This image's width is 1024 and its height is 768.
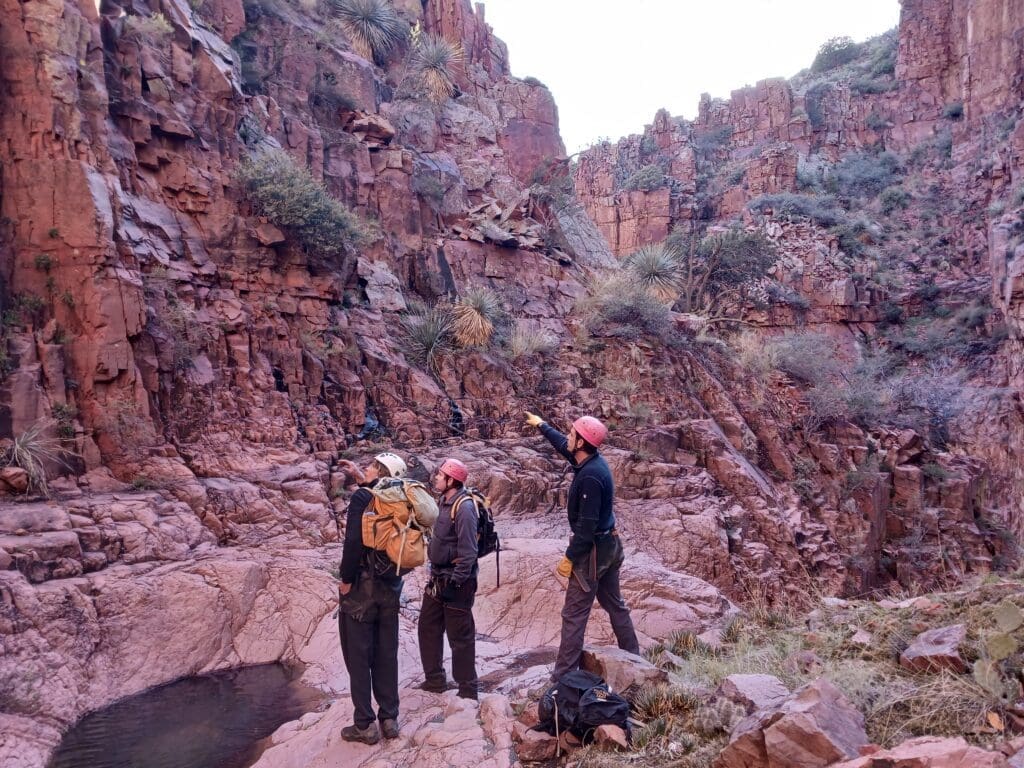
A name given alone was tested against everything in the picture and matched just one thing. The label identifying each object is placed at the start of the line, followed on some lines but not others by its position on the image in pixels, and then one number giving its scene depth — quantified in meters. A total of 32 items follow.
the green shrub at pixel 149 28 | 9.93
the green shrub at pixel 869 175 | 35.00
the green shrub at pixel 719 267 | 22.05
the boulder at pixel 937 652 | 4.13
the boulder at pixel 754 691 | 3.98
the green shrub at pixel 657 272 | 15.47
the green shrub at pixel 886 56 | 40.59
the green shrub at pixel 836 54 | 47.53
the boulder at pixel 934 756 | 2.74
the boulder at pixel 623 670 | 4.73
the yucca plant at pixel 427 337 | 11.84
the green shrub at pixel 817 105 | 40.41
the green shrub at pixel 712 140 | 42.69
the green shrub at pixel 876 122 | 38.00
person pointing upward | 5.08
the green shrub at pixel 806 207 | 31.91
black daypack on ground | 4.27
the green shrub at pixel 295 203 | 10.50
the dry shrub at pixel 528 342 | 12.52
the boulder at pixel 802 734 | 3.29
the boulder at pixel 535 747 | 4.23
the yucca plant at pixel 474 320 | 12.23
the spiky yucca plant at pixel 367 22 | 15.70
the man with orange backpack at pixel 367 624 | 4.57
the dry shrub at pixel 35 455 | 7.06
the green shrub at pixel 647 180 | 39.03
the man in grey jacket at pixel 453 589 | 5.12
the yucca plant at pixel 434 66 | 16.36
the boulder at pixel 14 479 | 6.89
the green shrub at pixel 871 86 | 38.59
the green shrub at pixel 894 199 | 32.84
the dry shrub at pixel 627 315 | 13.56
